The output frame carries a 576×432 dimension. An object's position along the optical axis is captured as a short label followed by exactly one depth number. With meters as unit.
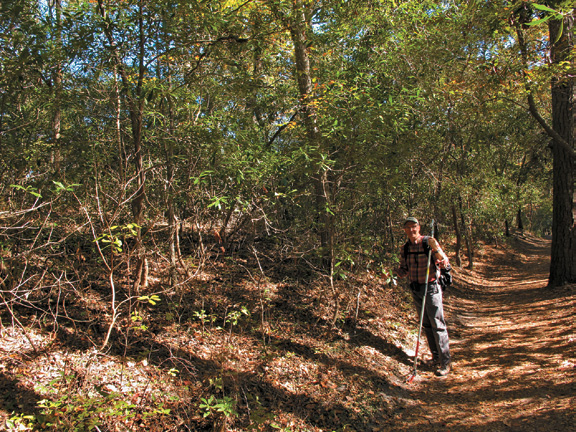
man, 5.04
